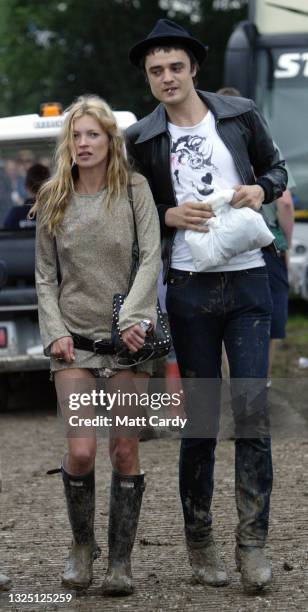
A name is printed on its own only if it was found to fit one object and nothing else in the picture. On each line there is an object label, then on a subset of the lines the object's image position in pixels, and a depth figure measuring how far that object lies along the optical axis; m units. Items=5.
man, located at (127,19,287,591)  10.22
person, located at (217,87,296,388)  17.28
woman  9.95
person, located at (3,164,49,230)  18.98
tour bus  29.36
